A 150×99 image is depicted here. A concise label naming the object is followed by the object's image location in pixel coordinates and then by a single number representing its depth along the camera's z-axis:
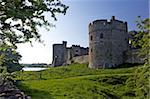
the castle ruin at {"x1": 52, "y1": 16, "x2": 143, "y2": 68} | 20.15
